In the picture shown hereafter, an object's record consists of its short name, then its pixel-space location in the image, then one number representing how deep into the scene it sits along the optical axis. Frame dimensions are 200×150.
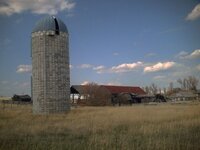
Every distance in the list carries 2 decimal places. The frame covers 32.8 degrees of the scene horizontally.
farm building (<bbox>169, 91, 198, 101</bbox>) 92.06
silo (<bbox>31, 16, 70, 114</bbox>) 29.48
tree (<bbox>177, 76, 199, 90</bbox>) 124.01
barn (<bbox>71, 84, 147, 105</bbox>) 63.89
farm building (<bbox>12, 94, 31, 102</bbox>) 82.31
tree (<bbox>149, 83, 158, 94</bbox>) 139.62
